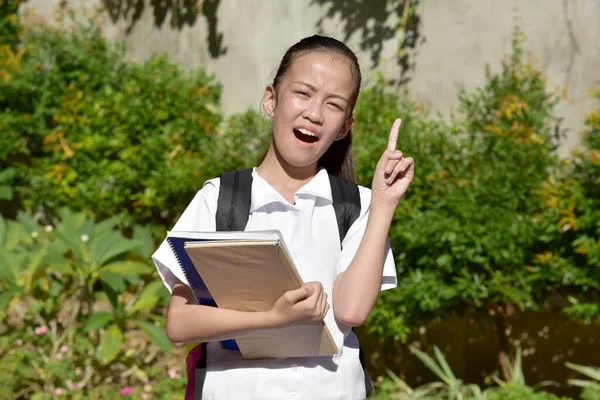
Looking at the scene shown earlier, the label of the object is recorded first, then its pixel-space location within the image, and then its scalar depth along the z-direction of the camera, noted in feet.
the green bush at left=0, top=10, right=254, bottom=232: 18.17
